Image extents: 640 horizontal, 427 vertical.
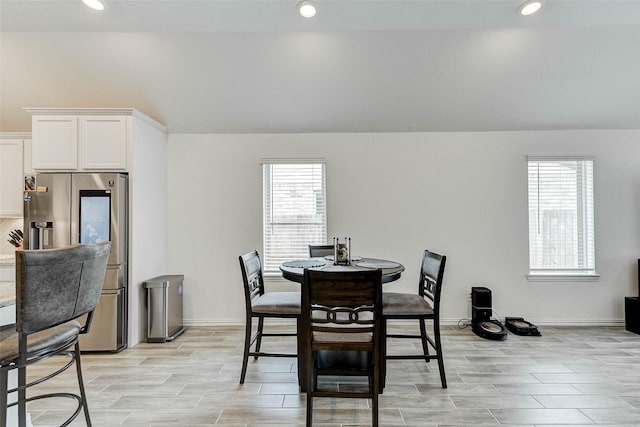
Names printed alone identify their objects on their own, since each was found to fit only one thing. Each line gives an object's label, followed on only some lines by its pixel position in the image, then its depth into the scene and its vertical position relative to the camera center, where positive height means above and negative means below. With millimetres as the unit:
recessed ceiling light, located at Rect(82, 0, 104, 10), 2587 +1659
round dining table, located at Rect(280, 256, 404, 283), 2480 -428
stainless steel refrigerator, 3213 -57
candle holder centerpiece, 2881 -348
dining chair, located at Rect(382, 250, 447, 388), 2551 -735
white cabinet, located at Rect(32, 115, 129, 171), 3346 +737
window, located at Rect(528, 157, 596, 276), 4121 -51
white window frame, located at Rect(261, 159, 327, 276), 4199 -60
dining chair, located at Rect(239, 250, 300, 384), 2645 -739
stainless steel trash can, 3535 -1022
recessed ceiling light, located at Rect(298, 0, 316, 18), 2588 +1623
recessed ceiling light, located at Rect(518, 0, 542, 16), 2561 +1614
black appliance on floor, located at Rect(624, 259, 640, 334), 3732 -1155
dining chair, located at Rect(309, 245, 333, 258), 3566 -393
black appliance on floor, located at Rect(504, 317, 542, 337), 3658 -1277
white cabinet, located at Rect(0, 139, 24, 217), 3890 +497
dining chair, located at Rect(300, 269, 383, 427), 1990 -588
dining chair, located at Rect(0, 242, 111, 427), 1332 -368
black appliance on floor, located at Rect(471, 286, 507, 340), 3677 -1141
